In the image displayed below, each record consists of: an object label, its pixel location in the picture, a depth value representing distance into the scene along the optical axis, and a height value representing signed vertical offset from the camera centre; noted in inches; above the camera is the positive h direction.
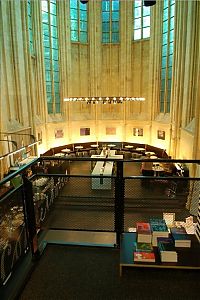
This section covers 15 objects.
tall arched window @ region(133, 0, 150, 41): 534.0 +222.2
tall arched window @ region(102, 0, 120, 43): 552.7 +229.1
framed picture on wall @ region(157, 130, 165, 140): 518.8 -45.0
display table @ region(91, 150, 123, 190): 307.3 -84.2
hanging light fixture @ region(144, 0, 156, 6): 178.9 +87.3
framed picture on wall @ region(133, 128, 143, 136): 578.6 -42.2
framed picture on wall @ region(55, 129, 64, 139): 562.6 -43.4
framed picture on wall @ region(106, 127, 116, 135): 605.6 -39.3
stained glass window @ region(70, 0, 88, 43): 545.6 +226.8
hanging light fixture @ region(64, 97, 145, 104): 396.5 +29.4
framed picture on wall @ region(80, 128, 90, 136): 598.5 -40.7
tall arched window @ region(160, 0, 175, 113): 470.3 +131.3
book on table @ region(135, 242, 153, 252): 88.4 -51.4
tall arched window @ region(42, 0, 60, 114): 505.0 +144.1
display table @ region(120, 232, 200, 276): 82.8 -53.3
